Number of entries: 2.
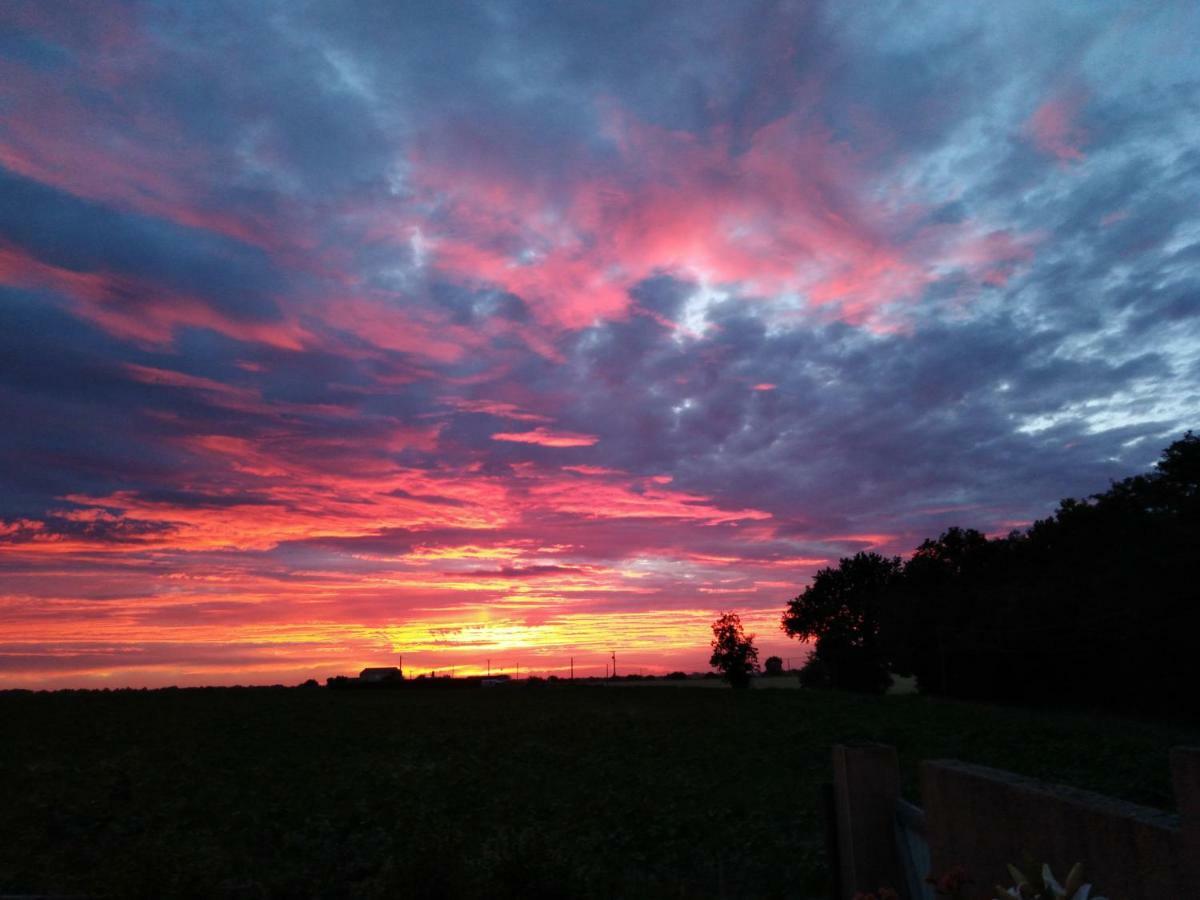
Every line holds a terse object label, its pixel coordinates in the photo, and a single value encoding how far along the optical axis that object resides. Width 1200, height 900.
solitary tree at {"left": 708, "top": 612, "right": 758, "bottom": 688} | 89.31
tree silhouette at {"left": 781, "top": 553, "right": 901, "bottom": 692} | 81.31
